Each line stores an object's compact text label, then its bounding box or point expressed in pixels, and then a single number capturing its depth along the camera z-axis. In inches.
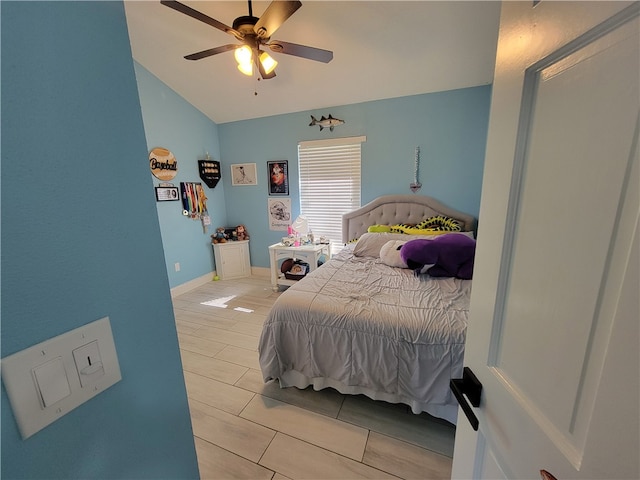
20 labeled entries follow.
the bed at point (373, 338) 54.4
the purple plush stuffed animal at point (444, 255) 79.1
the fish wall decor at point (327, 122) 122.3
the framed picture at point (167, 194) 124.0
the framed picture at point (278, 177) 149.1
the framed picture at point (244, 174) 156.8
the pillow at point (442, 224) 110.8
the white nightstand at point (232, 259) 157.5
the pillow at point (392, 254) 91.9
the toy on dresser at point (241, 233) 163.6
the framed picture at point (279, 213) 153.6
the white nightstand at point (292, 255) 133.1
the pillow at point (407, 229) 109.3
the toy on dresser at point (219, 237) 158.6
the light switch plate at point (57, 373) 14.3
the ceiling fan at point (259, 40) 57.7
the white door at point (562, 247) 12.4
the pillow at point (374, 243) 105.7
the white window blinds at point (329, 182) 135.3
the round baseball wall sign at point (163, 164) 120.3
